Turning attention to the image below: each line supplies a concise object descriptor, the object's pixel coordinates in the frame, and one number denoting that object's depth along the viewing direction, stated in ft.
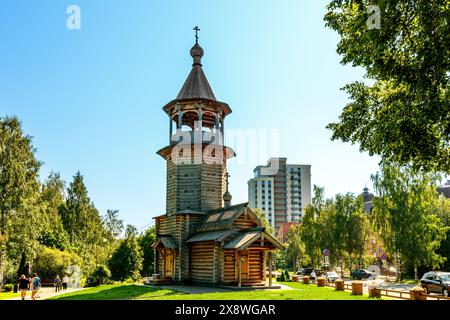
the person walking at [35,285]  73.26
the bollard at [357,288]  69.26
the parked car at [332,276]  134.21
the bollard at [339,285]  79.92
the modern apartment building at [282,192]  574.97
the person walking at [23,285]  72.15
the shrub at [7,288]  103.13
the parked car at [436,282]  75.82
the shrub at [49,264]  128.77
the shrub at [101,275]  115.96
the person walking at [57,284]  102.36
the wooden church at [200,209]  91.09
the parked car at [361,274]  148.25
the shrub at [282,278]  124.92
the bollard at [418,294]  57.31
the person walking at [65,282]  110.68
